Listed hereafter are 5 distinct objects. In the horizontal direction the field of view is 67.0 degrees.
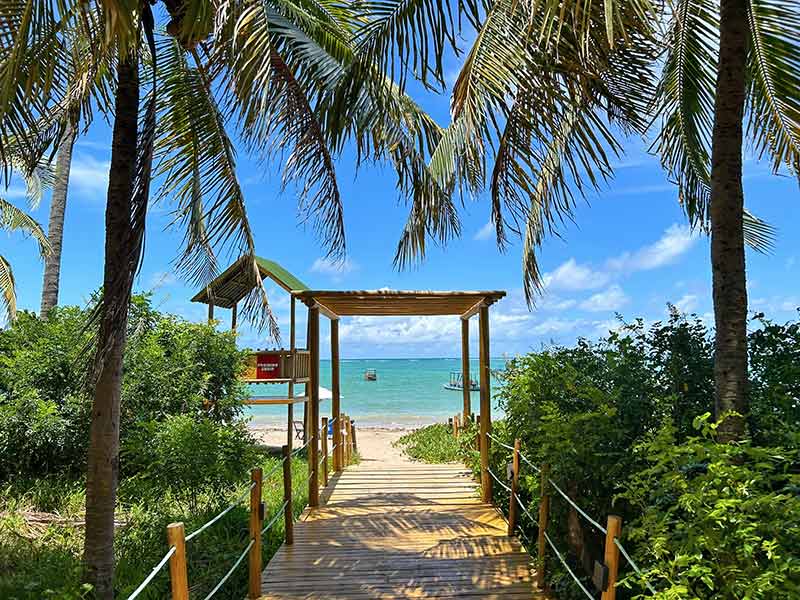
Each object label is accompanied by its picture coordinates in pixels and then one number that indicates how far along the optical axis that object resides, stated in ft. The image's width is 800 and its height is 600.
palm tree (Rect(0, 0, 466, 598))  13.20
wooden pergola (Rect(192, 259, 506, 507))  24.08
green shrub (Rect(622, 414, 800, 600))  7.11
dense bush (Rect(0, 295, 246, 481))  27.04
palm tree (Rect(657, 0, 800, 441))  11.32
